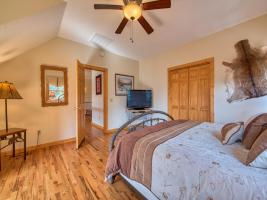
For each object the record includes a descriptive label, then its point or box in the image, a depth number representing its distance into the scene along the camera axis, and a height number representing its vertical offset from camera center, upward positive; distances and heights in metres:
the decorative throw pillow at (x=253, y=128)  1.26 -0.28
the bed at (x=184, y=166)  0.83 -0.49
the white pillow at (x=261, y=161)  0.90 -0.41
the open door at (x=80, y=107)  3.11 -0.19
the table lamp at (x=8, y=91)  2.28 +0.14
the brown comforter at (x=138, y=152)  1.31 -0.55
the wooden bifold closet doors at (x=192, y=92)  3.23 +0.19
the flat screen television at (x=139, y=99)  4.43 +0.00
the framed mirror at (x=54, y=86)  3.23 +0.33
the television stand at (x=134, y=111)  4.42 -0.40
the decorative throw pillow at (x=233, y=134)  1.39 -0.35
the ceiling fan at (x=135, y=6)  1.82 +1.30
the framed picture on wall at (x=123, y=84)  4.59 +0.53
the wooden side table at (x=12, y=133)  2.25 -0.57
